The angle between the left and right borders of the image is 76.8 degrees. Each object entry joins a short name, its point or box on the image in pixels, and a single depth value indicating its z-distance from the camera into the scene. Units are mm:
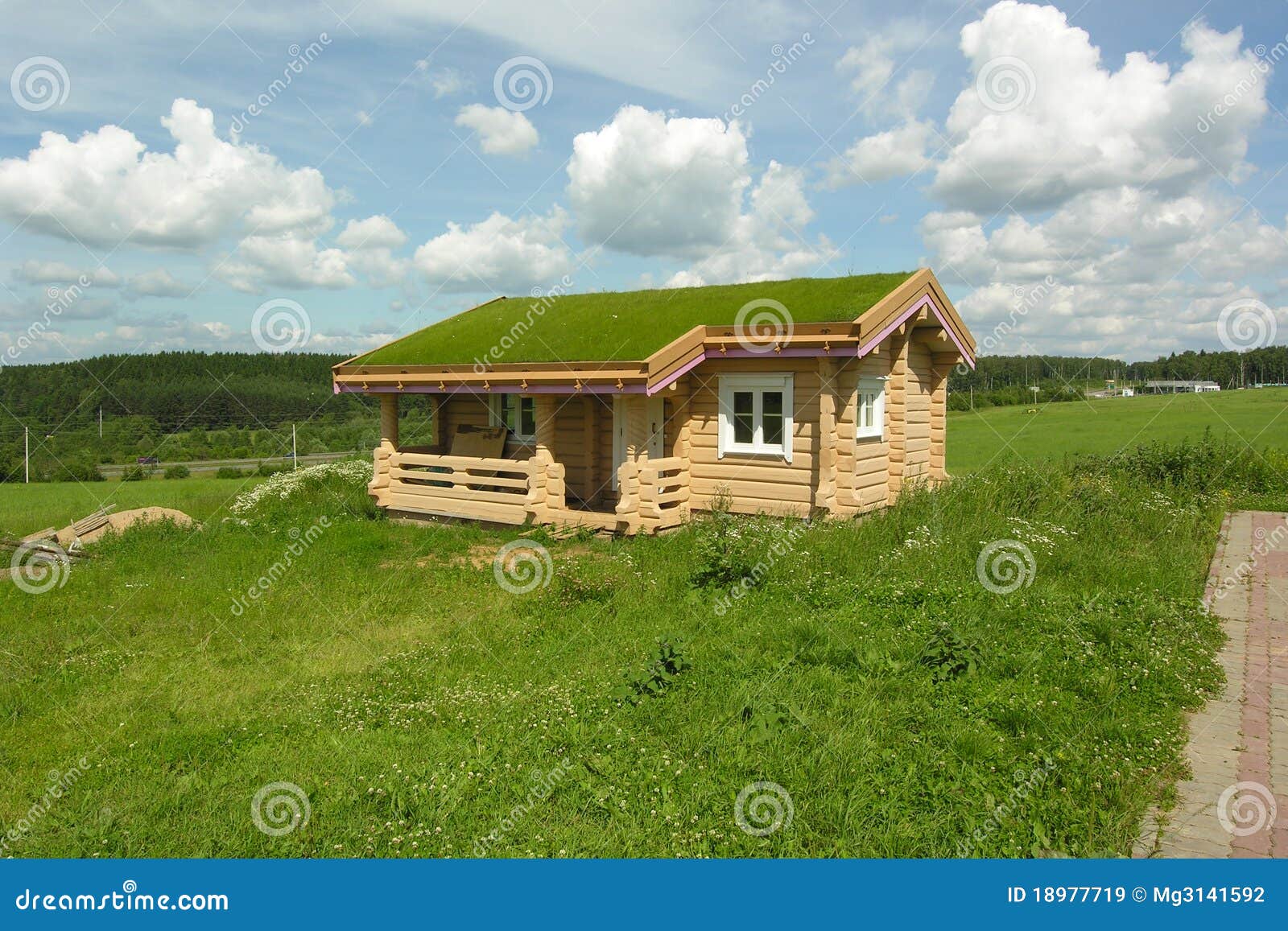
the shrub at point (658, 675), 6539
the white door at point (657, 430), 14258
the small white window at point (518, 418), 16969
